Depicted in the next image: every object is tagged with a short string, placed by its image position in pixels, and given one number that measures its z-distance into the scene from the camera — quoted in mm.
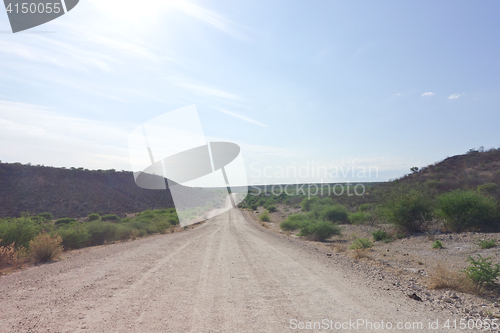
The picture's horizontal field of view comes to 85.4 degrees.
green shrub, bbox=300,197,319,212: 42431
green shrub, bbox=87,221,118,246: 19964
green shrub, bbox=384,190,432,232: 16469
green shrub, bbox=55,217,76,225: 34053
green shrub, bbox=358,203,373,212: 29375
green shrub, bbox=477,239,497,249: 11132
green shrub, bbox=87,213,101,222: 38638
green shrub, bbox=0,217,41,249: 12734
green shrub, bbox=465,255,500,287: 6695
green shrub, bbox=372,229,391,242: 16578
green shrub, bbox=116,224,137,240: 21544
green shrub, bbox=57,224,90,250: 17078
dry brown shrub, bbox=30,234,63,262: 11555
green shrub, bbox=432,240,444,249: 12391
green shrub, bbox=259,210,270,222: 38888
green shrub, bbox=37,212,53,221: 37038
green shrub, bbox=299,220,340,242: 19438
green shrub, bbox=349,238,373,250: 13330
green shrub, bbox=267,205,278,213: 52144
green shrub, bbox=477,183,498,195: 26097
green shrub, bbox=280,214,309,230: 26597
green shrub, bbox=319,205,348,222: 27062
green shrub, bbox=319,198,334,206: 37188
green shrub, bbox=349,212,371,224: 23666
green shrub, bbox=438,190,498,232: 14898
